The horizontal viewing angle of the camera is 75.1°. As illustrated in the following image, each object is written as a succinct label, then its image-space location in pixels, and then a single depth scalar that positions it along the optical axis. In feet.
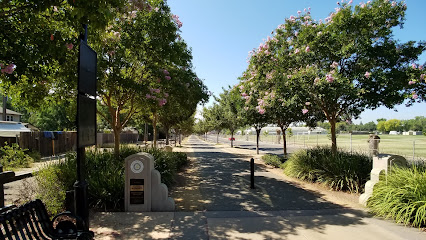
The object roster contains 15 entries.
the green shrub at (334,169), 28.96
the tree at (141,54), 27.94
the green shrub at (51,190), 17.73
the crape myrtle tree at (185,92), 35.47
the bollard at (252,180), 29.53
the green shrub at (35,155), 55.41
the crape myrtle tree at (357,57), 28.30
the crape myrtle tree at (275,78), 32.35
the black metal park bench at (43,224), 10.36
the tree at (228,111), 87.51
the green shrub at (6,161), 26.66
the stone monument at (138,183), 20.36
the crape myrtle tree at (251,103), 41.32
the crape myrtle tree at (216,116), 113.60
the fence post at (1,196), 16.49
